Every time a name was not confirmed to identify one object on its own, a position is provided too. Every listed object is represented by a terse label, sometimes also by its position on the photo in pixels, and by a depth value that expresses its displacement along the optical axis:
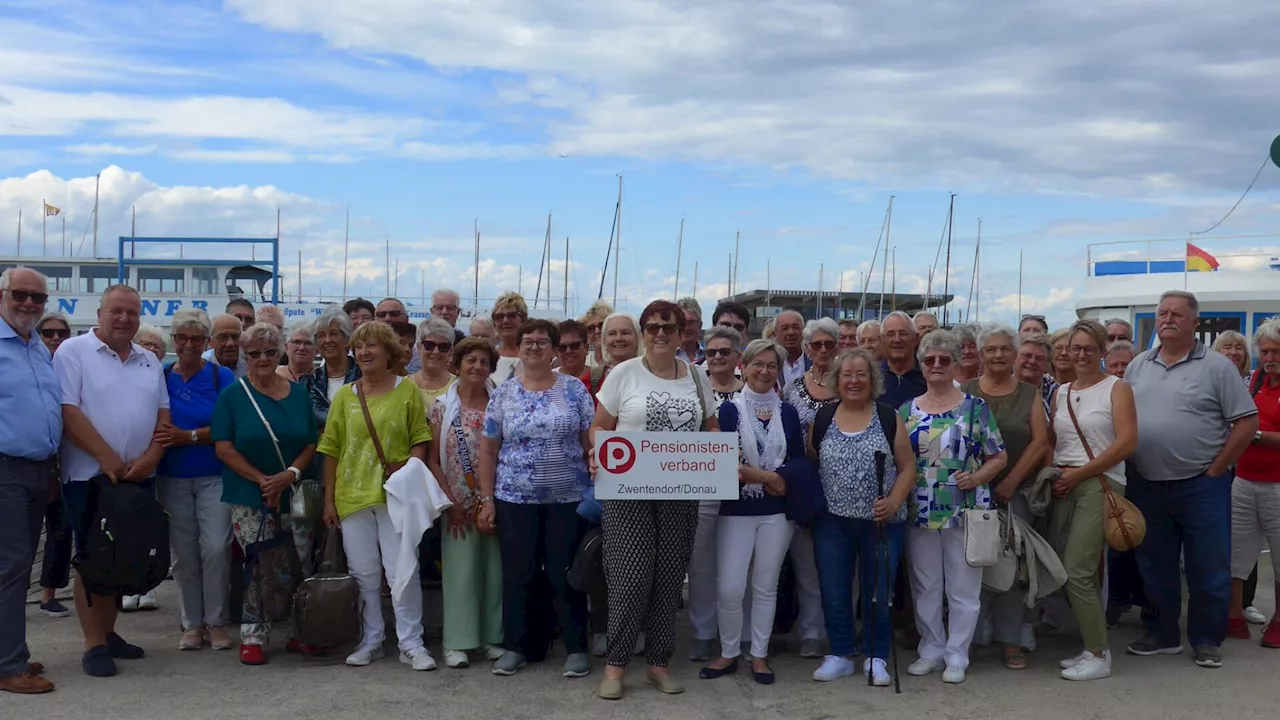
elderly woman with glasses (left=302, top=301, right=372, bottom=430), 6.64
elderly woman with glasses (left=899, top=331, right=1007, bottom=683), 5.87
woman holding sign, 5.62
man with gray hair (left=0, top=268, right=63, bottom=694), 5.52
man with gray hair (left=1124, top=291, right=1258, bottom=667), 6.29
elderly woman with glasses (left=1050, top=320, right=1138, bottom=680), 6.03
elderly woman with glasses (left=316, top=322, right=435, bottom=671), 6.00
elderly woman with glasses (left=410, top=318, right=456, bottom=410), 6.43
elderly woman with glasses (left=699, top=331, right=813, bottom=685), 5.88
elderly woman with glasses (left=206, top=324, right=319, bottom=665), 6.08
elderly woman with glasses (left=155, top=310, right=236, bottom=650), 6.30
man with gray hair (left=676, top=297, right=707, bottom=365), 7.79
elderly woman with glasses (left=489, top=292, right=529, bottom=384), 7.32
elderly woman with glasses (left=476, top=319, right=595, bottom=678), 5.84
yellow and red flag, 15.79
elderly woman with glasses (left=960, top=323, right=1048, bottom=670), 6.07
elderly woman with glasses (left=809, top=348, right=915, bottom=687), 5.81
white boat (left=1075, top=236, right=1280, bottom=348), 14.44
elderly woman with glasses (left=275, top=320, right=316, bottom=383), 6.61
